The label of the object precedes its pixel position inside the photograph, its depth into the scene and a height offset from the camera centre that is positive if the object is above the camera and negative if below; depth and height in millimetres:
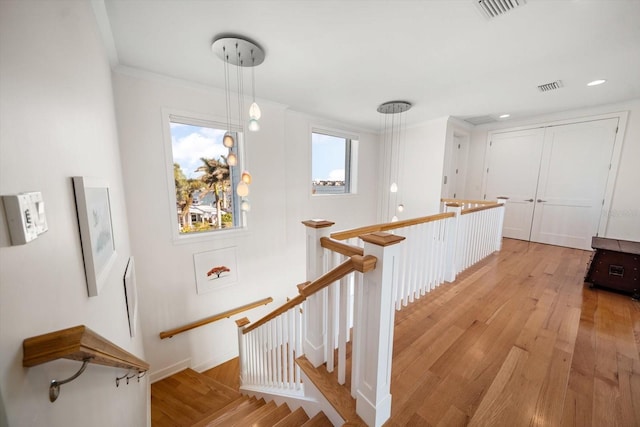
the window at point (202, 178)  2895 +57
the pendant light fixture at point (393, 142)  4492 +973
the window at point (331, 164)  4383 +429
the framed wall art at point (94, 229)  1040 -266
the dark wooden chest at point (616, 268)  2367 -900
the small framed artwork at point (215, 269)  3002 -1244
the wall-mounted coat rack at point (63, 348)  555 -445
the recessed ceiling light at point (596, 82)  2746 +1333
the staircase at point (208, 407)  1705 -2429
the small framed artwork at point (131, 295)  1842 -1030
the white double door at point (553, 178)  3807 +156
